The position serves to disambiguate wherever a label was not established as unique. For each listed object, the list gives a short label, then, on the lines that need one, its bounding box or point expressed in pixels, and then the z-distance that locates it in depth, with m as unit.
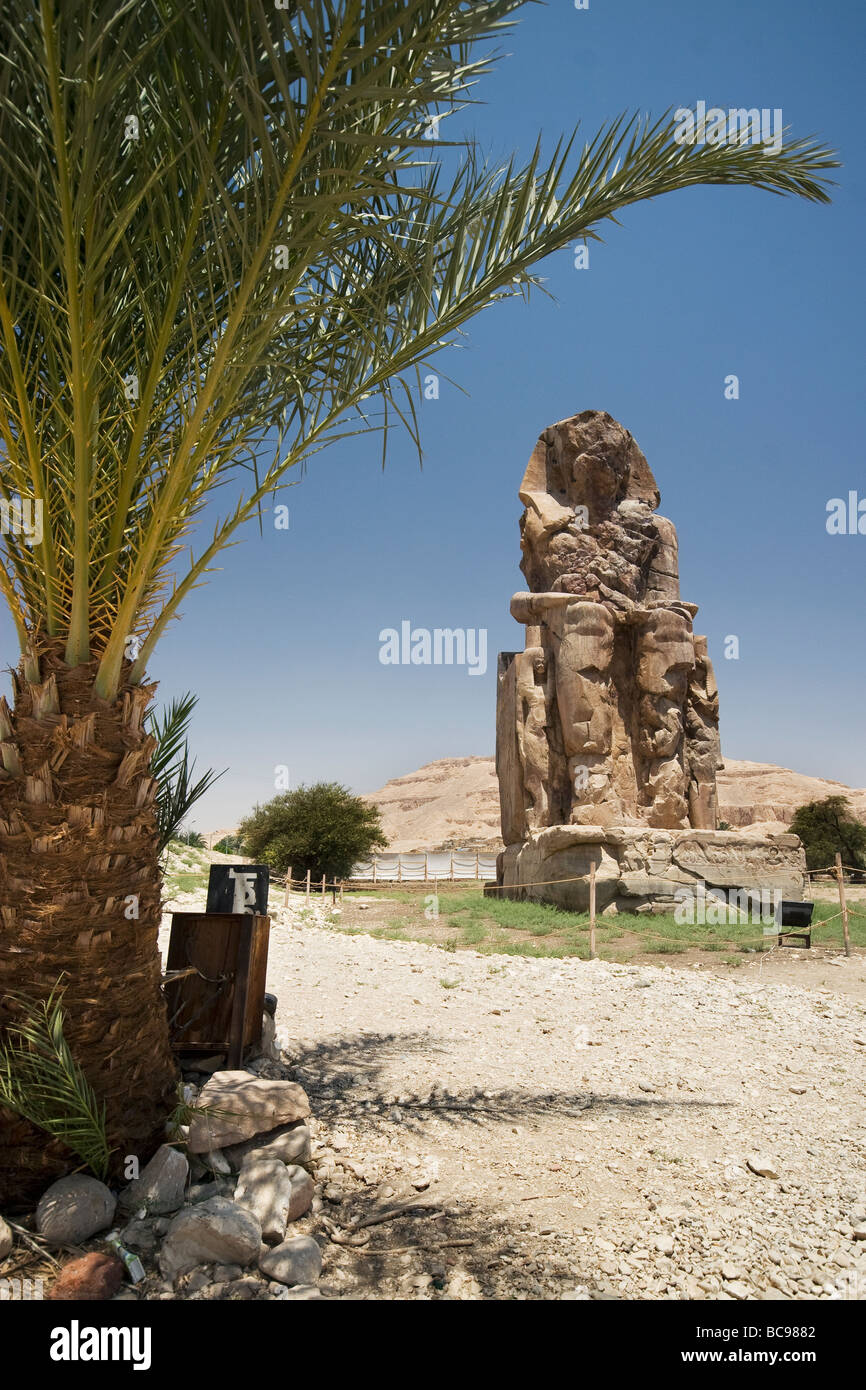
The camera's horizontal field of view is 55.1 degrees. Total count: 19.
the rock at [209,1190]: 3.06
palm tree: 2.39
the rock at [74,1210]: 2.71
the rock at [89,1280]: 2.40
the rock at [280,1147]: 3.35
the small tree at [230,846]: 28.46
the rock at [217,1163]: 3.25
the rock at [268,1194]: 2.90
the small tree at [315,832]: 24.42
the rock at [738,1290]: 2.64
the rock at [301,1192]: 3.11
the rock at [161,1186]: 2.93
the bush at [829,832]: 26.20
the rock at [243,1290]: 2.51
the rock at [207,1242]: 2.65
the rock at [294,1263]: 2.63
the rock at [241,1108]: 3.32
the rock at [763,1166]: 3.52
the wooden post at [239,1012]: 3.93
